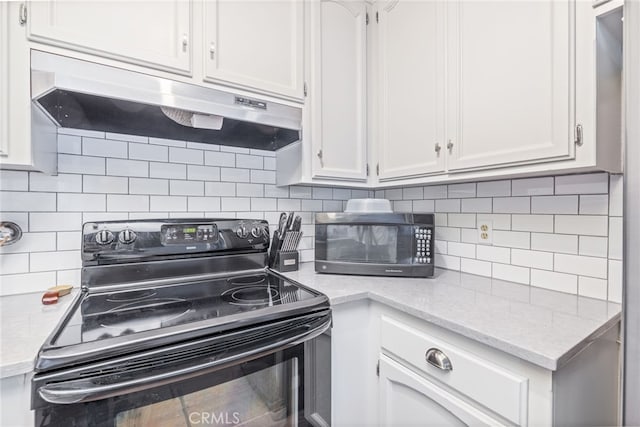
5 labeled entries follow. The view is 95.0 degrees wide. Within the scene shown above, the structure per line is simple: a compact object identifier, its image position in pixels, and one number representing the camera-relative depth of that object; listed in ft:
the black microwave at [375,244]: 4.29
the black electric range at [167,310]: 2.13
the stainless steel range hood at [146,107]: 2.93
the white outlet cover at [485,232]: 4.50
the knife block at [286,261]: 4.79
